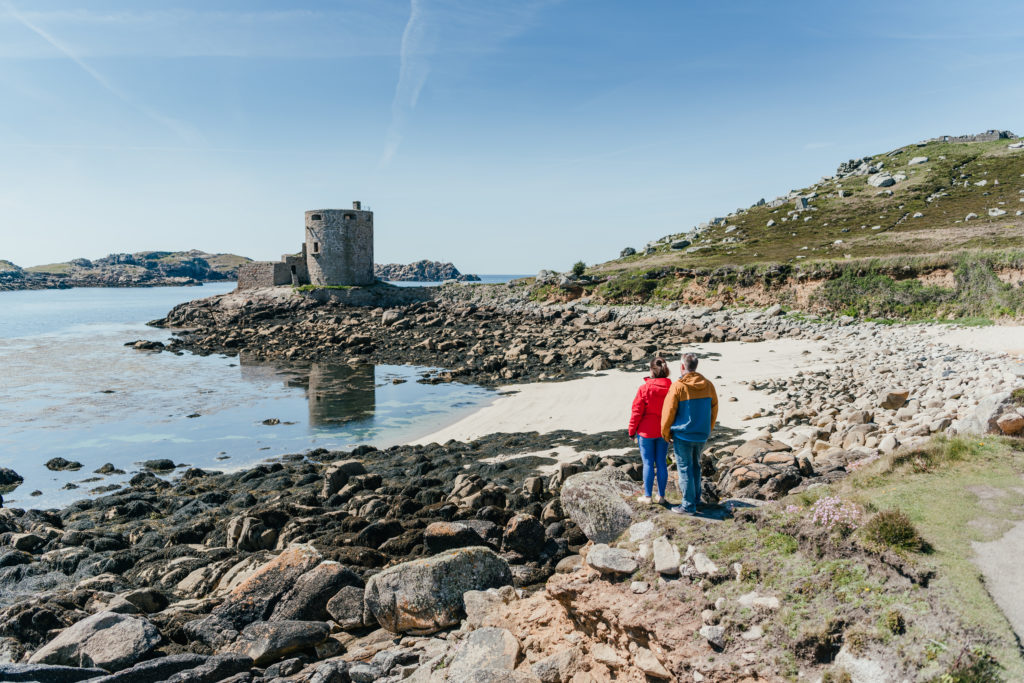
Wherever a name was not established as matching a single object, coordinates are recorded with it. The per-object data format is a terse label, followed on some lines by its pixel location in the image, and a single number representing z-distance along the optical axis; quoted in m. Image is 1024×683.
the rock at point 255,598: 7.29
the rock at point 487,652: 5.55
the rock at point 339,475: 13.20
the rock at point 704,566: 5.30
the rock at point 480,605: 6.70
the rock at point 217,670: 6.14
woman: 7.10
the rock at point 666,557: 5.54
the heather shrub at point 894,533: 4.89
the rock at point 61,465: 17.28
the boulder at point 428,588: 7.01
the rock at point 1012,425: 8.26
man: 6.59
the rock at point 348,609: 7.37
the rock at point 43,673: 5.87
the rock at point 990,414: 8.49
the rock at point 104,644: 6.59
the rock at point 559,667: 5.34
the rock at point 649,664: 4.84
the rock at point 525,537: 8.56
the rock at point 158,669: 6.05
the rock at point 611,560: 5.85
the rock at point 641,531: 6.14
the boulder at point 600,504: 7.00
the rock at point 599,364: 26.63
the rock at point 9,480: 15.80
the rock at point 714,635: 4.66
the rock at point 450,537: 8.80
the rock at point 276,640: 6.71
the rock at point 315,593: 7.47
